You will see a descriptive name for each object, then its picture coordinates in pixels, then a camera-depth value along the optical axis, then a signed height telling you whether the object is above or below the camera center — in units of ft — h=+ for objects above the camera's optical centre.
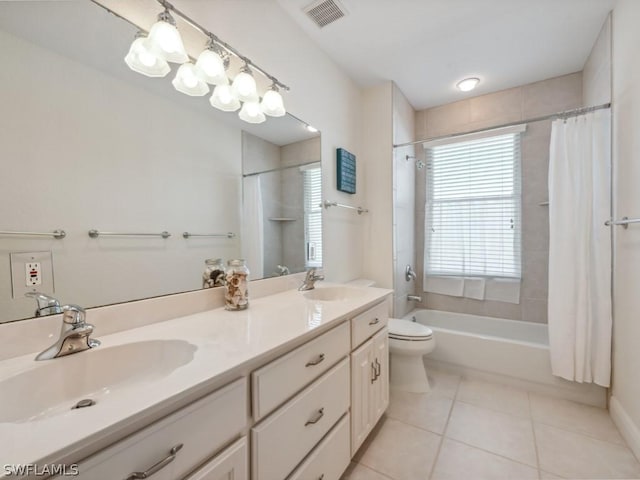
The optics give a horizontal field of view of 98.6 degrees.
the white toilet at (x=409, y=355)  6.50 -2.99
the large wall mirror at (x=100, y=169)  2.58 +0.82
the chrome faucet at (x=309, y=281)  5.64 -0.97
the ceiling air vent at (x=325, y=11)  5.31 +4.45
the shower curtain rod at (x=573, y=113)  5.69 +2.54
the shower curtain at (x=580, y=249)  5.63 -0.42
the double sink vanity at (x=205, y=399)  1.61 -1.28
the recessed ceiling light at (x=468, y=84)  7.96 +4.38
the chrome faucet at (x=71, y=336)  2.41 -0.88
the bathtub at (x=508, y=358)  6.20 -3.23
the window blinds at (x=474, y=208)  8.46 +0.77
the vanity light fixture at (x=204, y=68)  3.36 +2.36
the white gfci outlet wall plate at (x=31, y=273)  2.54 -0.32
